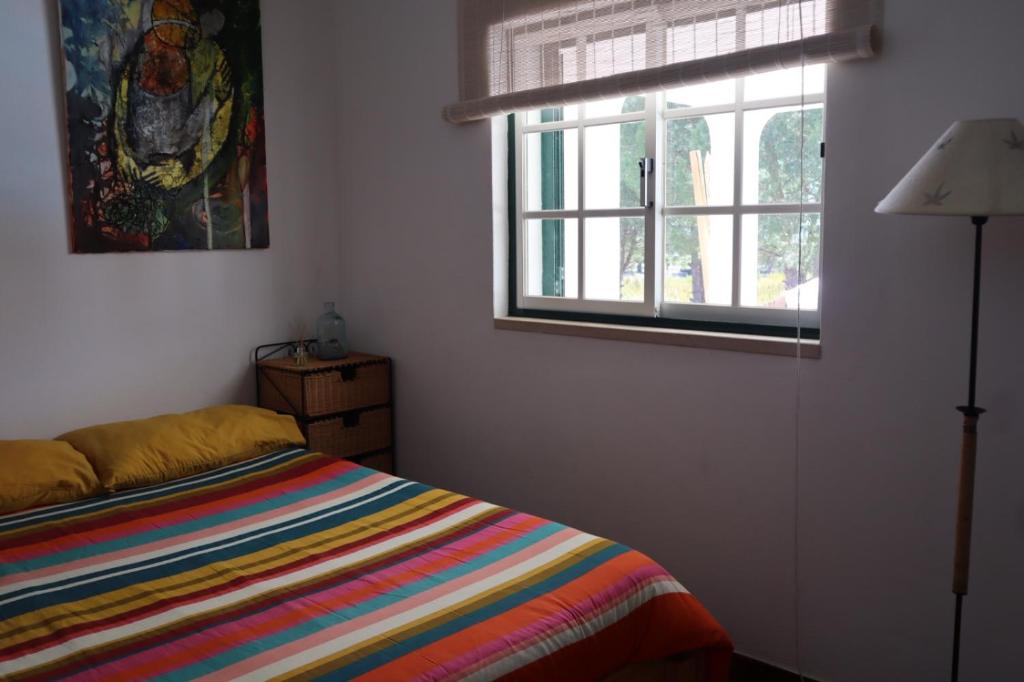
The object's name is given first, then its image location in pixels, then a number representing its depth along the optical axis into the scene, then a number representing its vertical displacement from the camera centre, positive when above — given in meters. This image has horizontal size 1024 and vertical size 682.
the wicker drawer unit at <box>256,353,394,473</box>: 3.31 -0.60
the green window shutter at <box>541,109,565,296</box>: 3.09 +0.15
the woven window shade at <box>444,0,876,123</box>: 2.26 +0.58
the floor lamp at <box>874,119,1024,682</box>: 1.73 +0.10
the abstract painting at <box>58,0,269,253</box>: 3.00 +0.45
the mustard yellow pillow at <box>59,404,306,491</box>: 2.72 -0.64
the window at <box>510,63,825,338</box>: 2.50 +0.11
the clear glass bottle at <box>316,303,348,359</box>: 3.57 -0.35
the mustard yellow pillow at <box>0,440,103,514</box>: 2.51 -0.66
